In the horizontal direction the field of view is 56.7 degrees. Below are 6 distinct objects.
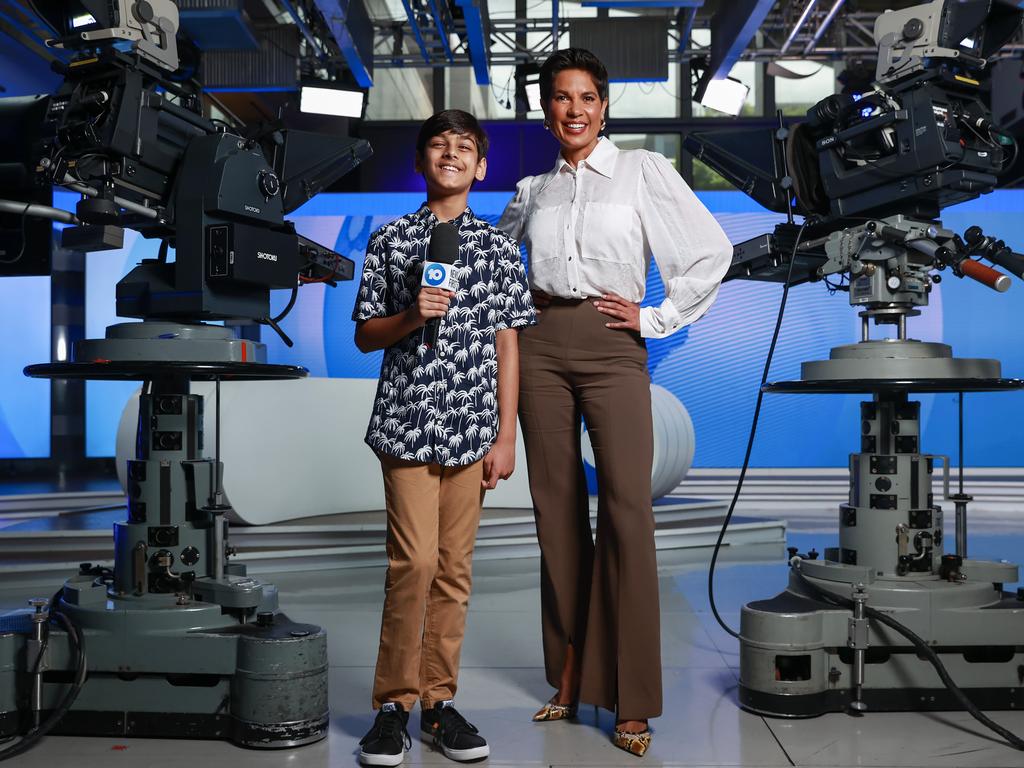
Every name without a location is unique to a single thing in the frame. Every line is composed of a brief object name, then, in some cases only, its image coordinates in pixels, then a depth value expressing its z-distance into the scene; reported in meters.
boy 2.05
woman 2.21
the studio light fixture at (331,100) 7.71
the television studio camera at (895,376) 2.39
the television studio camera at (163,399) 2.18
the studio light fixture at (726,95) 7.90
